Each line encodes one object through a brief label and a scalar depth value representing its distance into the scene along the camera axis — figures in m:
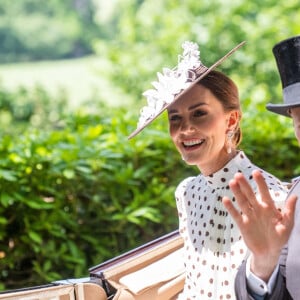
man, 3.13
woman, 3.45
